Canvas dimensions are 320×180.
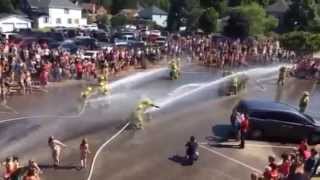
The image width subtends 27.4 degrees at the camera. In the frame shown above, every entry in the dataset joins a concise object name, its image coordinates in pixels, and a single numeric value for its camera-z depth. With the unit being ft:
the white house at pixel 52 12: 349.02
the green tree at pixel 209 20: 289.12
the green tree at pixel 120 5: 499.38
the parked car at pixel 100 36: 215.51
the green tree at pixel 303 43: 203.10
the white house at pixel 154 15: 425.28
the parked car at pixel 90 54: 148.46
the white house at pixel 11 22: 290.35
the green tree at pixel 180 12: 326.85
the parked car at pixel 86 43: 171.22
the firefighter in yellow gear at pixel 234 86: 124.47
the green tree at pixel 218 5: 330.95
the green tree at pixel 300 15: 288.71
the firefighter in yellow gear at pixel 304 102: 106.63
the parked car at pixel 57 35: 196.69
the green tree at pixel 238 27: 262.47
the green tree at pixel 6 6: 345.70
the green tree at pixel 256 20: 266.94
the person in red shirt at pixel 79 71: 138.00
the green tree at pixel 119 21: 361.61
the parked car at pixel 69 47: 159.59
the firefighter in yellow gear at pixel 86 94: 106.83
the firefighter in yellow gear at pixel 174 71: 143.23
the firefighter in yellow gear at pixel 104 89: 113.80
